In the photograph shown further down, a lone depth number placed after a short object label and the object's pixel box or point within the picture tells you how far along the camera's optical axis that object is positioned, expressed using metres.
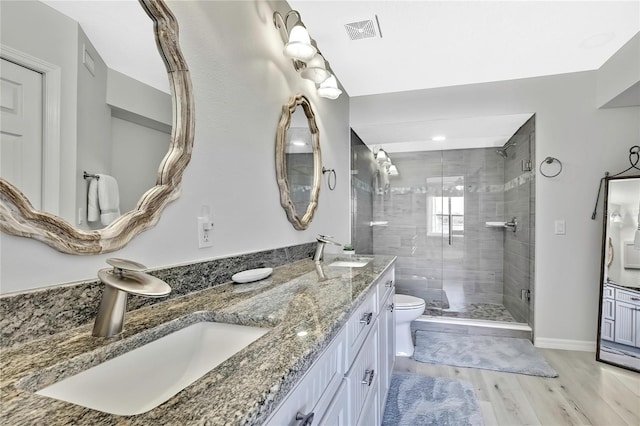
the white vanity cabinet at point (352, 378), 0.66
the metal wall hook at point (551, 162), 2.77
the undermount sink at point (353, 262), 1.95
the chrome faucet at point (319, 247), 2.05
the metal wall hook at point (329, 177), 2.61
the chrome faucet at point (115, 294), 0.70
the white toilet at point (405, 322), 2.56
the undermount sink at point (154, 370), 0.62
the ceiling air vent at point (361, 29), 2.12
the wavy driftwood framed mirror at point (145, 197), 0.67
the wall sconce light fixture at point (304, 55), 1.71
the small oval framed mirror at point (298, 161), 1.87
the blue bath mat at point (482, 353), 2.38
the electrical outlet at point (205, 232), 1.20
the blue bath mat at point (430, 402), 1.77
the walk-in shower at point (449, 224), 3.61
